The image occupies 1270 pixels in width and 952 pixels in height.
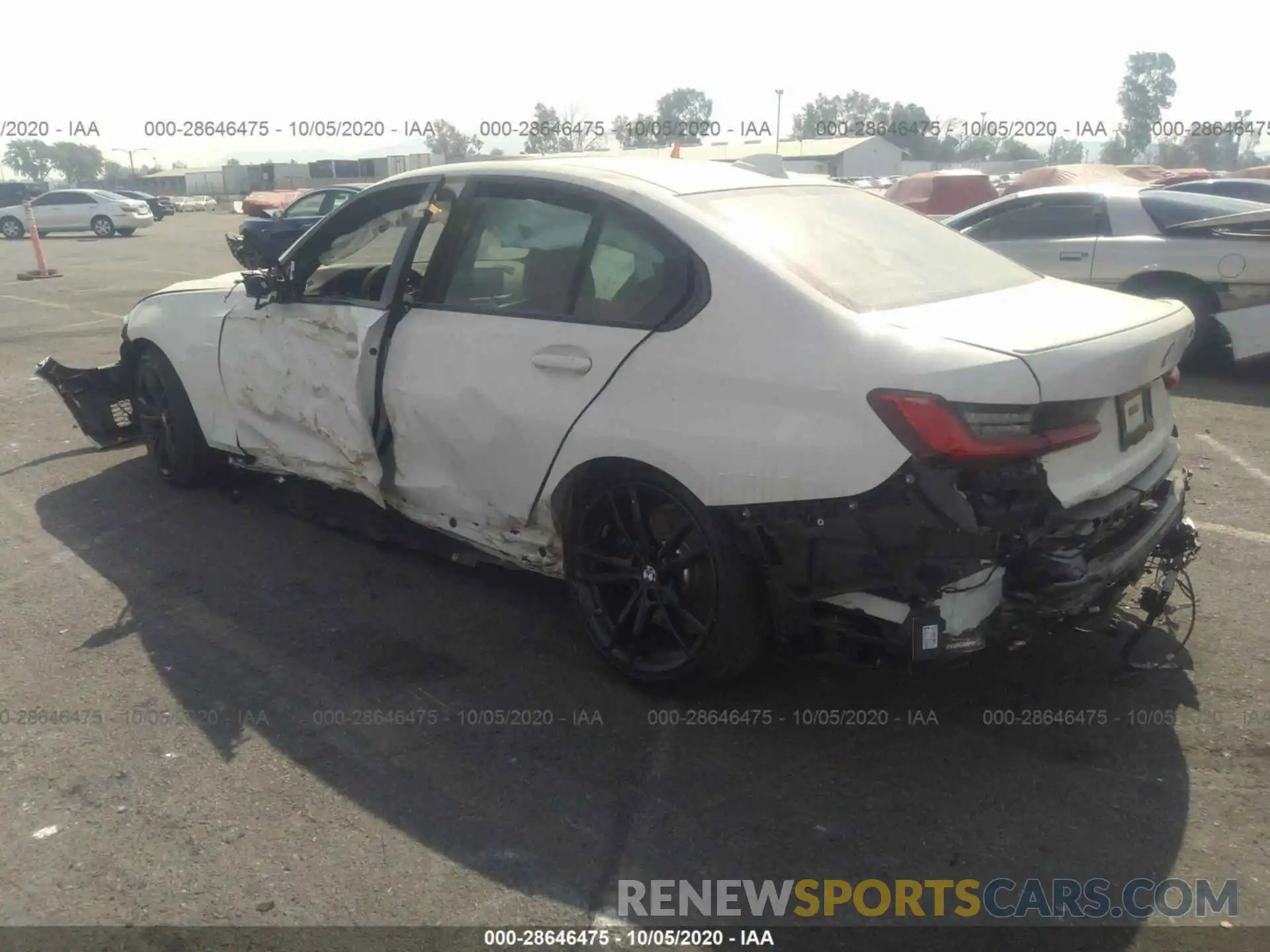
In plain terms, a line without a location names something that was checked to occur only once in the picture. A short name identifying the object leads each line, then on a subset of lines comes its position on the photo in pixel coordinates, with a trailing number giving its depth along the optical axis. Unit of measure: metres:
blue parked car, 17.34
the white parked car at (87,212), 30.77
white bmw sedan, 2.77
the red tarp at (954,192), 15.34
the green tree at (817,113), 91.38
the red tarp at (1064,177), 21.16
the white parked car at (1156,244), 7.60
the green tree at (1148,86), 89.25
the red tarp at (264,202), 32.28
